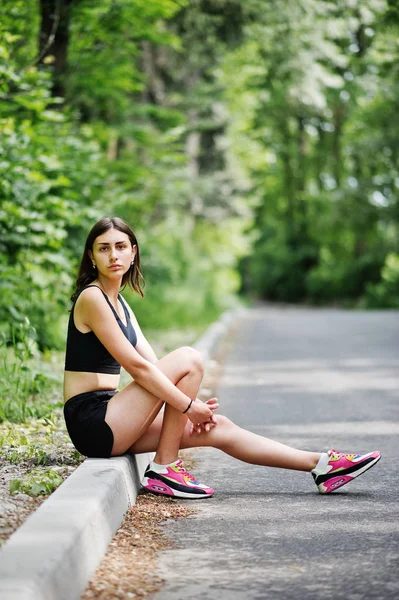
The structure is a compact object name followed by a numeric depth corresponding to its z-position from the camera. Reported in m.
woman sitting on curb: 4.96
